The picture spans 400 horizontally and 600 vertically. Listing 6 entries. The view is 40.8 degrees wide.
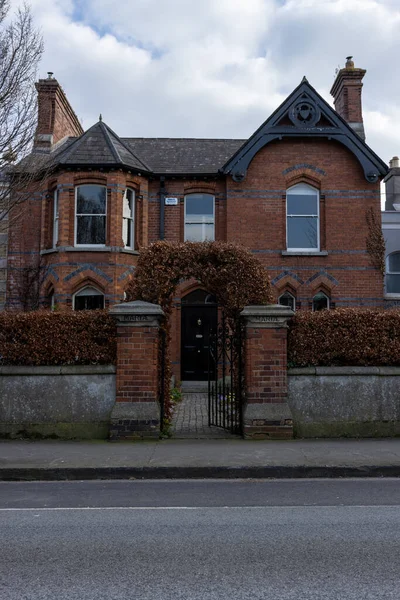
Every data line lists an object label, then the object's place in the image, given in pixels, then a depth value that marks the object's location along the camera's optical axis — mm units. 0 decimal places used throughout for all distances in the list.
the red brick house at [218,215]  16739
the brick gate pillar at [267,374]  9242
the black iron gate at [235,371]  9750
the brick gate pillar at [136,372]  9219
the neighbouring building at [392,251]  19672
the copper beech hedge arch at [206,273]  9938
